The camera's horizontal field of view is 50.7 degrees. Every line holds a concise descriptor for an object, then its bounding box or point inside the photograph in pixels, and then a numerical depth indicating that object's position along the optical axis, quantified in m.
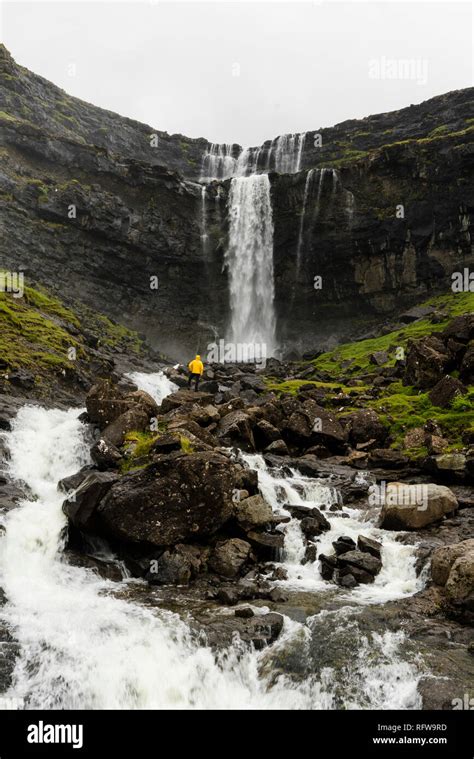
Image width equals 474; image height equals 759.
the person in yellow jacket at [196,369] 29.94
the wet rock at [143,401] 22.01
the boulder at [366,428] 25.34
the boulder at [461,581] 11.55
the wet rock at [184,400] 25.17
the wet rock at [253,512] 15.74
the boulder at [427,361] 28.28
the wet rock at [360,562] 14.14
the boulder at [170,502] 14.33
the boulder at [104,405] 21.61
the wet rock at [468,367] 26.41
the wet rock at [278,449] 24.39
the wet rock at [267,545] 15.27
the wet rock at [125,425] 19.80
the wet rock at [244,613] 11.57
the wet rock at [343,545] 15.25
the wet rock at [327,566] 14.23
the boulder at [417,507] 16.78
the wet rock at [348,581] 13.71
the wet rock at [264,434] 24.97
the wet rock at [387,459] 22.09
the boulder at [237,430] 23.08
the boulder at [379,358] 41.25
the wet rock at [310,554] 15.15
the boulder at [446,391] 25.48
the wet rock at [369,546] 14.83
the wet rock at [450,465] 19.83
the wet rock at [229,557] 13.99
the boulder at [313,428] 25.50
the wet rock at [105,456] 17.97
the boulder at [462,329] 27.98
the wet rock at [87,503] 14.57
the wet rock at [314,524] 16.38
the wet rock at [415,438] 23.14
